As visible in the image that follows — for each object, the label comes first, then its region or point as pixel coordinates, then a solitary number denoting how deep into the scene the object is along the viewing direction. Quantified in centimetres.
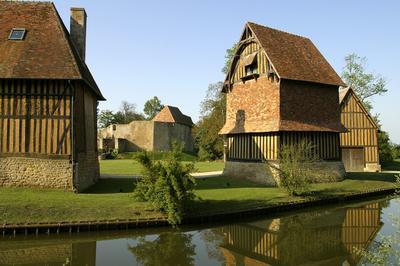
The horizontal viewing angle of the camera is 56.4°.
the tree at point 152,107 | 7781
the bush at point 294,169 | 1702
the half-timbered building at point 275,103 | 1972
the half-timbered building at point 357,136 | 2820
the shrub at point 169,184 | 1234
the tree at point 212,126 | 3825
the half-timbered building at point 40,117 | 1445
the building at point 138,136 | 4197
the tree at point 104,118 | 6631
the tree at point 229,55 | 3791
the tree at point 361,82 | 3878
